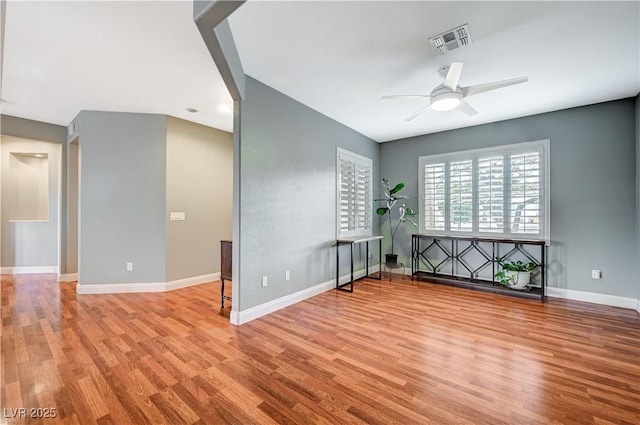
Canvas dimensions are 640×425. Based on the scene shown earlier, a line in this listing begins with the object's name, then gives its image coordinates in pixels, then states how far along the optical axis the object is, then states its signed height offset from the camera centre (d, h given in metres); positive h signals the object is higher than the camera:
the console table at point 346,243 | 4.38 -0.56
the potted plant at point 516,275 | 4.14 -0.89
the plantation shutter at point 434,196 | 5.16 +0.30
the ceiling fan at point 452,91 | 2.61 +1.20
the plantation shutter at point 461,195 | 4.87 +0.30
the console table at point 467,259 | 4.21 -0.79
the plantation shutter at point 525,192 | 4.29 +0.32
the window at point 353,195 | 4.80 +0.31
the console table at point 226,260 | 3.49 -0.60
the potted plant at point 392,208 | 5.26 +0.04
